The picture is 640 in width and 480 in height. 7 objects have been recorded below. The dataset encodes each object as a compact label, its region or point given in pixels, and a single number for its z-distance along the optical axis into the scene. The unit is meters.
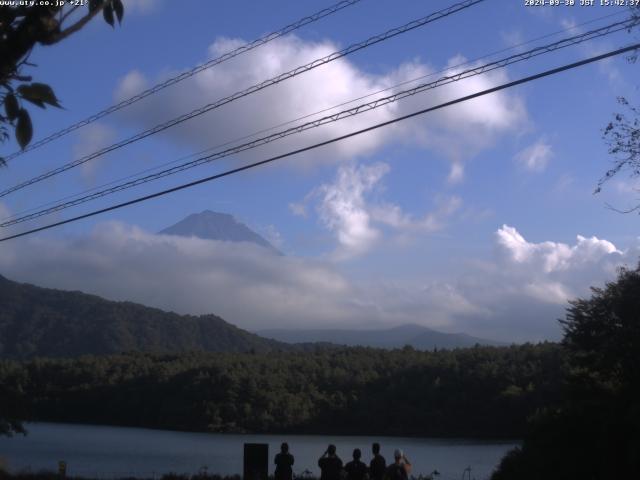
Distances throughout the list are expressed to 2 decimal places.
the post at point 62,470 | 21.60
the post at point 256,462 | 15.93
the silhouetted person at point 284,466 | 15.61
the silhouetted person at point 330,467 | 14.83
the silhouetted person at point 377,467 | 14.54
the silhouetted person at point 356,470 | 14.55
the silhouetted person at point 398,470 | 13.88
